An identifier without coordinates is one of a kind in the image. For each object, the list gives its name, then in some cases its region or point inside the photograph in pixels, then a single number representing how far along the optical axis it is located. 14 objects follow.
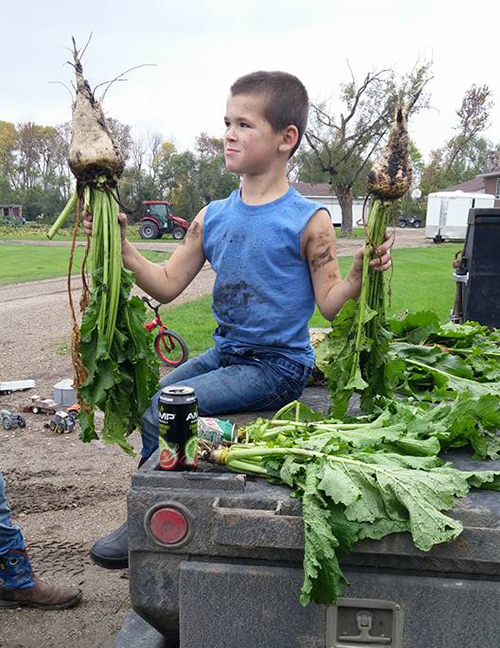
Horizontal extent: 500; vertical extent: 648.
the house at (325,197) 70.97
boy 3.17
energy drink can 2.26
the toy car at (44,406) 6.54
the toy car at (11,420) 6.12
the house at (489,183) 57.62
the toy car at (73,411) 6.16
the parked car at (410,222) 71.69
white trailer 44.97
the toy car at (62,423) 5.95
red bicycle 8.52
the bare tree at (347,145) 47.97
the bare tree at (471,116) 71.81
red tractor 38.12
